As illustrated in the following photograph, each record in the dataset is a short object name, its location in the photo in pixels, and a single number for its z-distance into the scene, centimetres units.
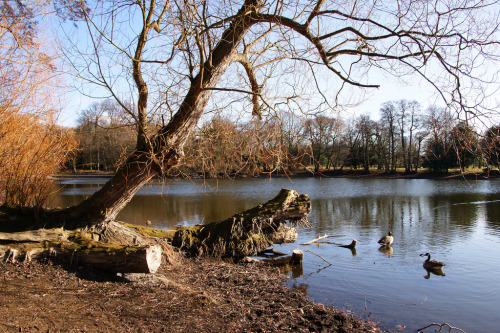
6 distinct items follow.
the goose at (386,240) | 991
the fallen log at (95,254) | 441
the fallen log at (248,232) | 688
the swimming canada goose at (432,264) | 770
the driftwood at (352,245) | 958
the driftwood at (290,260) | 767
